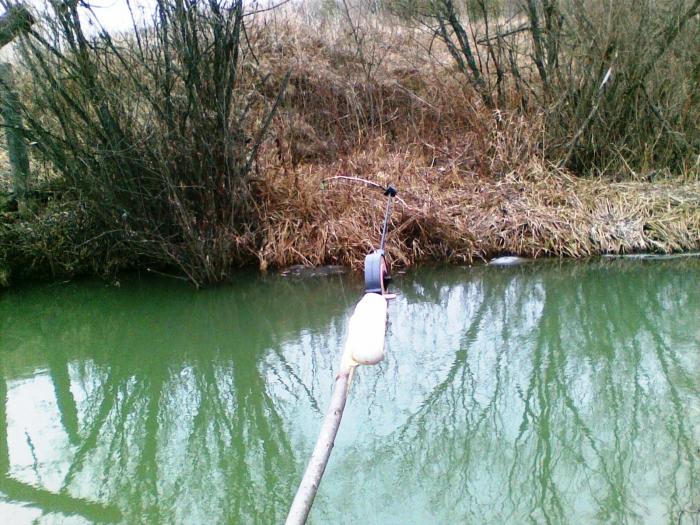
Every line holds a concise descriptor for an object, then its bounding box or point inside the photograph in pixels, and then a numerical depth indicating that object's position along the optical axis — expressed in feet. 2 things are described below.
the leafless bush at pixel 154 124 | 20.77
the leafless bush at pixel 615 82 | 27.07
